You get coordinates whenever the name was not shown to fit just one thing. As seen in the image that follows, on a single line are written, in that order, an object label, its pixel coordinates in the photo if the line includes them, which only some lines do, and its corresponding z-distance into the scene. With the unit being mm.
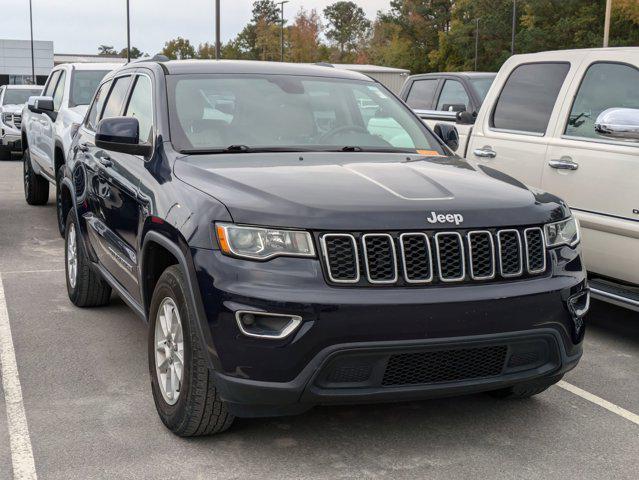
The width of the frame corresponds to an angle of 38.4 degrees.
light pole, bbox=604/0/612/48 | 33625
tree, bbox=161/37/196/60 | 133375
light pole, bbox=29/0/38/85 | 68562
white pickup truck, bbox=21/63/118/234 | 10164
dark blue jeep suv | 3666
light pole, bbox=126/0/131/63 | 44031
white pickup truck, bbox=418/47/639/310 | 5750
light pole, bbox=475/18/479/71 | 69025
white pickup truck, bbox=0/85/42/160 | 22359
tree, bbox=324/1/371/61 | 120188
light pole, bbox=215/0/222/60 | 28044
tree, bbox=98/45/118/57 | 193525
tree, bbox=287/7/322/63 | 87562
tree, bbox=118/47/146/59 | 159175
